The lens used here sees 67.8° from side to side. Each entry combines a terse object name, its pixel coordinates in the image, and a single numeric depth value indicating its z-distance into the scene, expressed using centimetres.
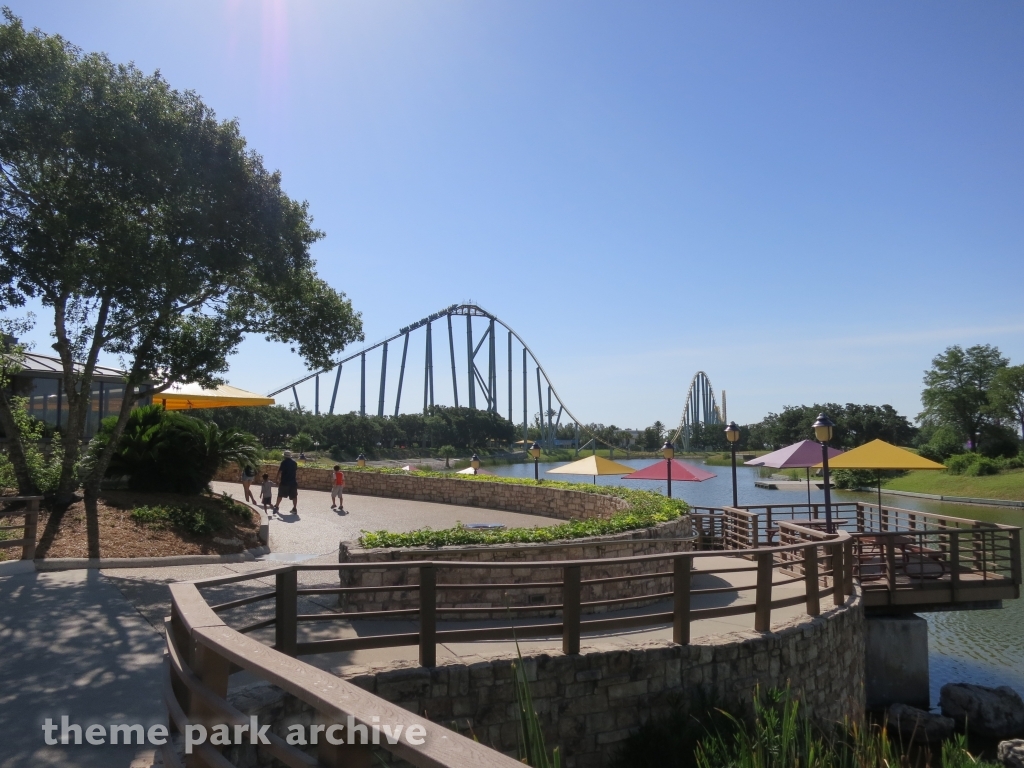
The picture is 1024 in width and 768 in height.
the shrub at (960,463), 4800
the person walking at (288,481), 1759
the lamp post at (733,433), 1675
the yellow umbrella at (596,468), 1931
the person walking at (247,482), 1812
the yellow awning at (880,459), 1370
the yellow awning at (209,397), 1819
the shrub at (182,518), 1210
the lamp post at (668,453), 1840
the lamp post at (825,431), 1209
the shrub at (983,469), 4556
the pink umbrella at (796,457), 1588
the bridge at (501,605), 229
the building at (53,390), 1933
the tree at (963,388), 6706
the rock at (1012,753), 825
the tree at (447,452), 7245
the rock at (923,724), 946
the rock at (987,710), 979
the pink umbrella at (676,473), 1808
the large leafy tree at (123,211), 1114
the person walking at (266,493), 1767
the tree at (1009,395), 6334
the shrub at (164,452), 1464
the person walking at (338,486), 1880
